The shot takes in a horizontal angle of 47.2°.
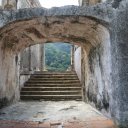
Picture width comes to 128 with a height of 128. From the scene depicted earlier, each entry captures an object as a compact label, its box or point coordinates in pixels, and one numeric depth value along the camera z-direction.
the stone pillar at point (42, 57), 11.95
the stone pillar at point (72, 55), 9.49
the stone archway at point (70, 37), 2.91
